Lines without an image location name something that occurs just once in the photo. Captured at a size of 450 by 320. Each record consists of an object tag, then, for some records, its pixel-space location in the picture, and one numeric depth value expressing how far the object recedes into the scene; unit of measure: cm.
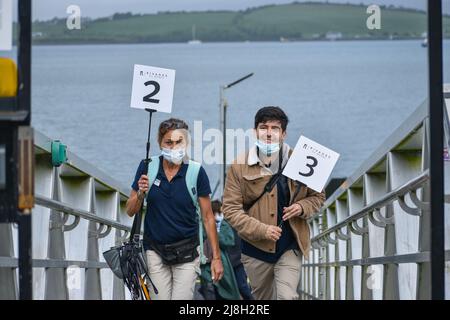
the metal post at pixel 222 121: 891
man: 806
